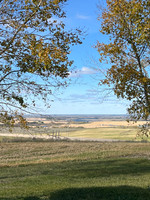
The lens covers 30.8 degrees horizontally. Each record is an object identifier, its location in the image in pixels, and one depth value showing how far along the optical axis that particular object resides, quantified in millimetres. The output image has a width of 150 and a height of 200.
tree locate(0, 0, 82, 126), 9586
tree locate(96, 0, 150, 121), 13492
